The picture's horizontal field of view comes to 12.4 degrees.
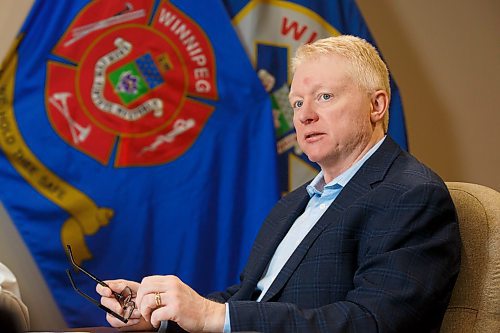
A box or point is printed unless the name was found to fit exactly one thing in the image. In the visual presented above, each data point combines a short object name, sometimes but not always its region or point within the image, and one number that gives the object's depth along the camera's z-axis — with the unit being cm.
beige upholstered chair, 397
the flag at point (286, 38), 515
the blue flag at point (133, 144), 482
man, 390
